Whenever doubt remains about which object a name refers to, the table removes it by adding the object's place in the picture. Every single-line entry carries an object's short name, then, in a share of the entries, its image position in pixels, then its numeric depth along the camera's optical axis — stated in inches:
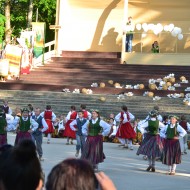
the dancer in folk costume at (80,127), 708.7
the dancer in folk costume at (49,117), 920.3
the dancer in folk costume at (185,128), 868.6
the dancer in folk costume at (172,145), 622.5
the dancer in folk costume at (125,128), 901.8
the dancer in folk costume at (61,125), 1034.3
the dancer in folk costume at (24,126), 672.7
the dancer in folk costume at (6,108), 1024.2
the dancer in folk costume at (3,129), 663.1
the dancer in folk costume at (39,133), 703.1
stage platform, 1439.5
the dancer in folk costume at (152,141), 640.4
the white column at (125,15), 1501.0
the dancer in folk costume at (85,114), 740.0
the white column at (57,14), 1651.1
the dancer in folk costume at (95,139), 622.5
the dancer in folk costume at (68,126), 931.3
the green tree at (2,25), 1819.6
